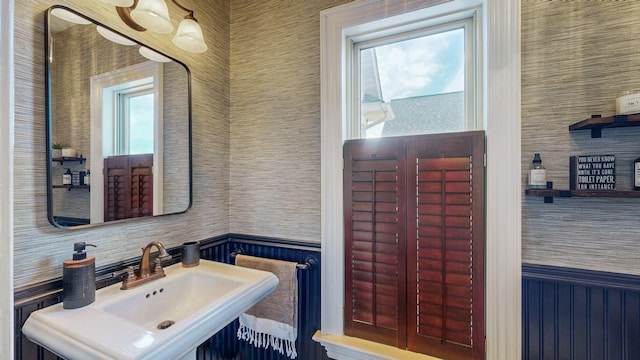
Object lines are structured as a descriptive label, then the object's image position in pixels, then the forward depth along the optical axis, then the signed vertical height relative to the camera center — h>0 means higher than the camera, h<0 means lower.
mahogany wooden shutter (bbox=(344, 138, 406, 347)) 1.19 -0.29
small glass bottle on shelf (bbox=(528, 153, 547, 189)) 0.97 +0.01
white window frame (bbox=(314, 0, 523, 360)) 1.03 +0.02
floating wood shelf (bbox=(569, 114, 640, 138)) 0.82 +0.17
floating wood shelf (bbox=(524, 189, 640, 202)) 0.83 -0.05
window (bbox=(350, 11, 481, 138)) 1.23 +0.48
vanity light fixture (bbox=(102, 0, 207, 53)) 0.98 +0.63
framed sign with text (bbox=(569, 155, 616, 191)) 0.91 +0.02
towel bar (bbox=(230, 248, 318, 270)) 1.31 -0.42
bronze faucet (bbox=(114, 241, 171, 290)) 0.98 -0.36
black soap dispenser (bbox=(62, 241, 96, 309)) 0.82 -0.31
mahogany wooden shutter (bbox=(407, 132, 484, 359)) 1.07 -0.28
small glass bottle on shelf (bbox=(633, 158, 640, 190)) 0.86 +0.01
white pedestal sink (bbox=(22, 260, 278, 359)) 0.66 -0.41
